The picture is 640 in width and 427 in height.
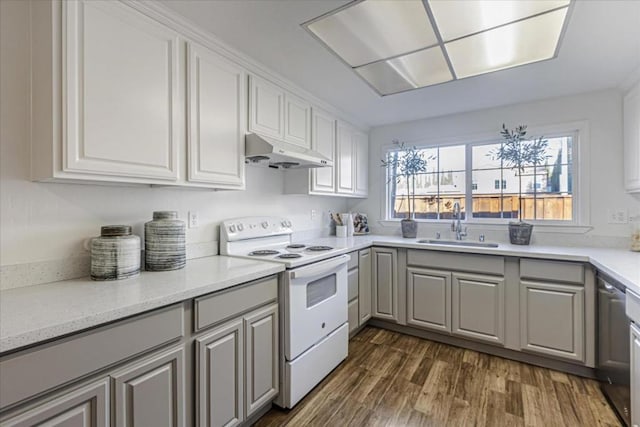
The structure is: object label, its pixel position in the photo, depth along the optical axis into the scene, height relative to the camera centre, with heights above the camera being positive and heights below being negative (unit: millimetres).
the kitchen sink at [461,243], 2818 -311
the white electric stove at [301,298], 1825 -593
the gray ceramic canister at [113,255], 1413 -199
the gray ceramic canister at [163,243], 1639 -165
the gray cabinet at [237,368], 1376 -800
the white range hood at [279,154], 1950 +420
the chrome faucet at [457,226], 3107 -150
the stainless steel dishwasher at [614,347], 1613 -815
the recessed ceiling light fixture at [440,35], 1479 +1026
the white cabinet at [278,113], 2096 +773
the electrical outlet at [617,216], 2486 -42
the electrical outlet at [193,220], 2025 -48
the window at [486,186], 2811 +276
